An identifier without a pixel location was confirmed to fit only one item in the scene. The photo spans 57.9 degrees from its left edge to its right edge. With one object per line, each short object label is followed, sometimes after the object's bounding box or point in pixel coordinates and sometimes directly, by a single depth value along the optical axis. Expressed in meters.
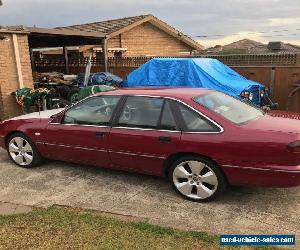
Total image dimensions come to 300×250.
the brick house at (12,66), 6.99
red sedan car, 3.14
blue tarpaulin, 7.11
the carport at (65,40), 8.00
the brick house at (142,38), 14.15
